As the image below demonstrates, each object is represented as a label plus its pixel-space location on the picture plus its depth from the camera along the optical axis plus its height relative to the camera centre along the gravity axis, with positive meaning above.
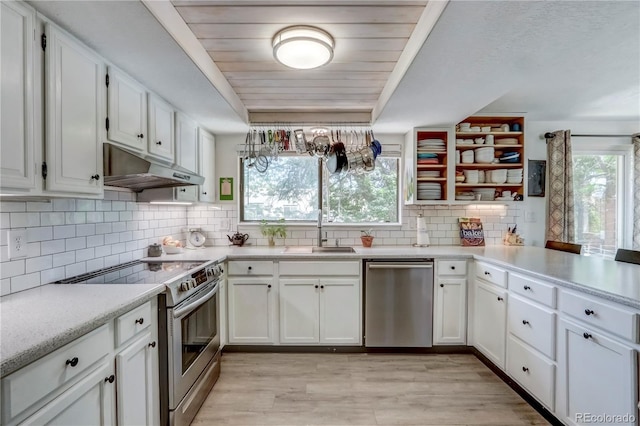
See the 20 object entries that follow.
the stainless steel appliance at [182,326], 1.58 -0.71
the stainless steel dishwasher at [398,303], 2.63 -0.83
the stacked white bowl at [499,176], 2.99 +0.36
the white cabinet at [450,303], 2.66 -0.84
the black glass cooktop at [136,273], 1.65 -0.40
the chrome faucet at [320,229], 3.07 -0.19
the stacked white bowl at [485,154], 2.99 +0.58
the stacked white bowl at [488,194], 3.06 +0.18
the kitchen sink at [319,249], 2.88 -0.39
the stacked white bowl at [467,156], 3.02 +0.56
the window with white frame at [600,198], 3.32 +0.15
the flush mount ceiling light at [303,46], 1.57 +0.90
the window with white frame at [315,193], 3.31 +0.20
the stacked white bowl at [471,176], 3.02 +0.36
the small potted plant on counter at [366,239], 3.10 -0.30
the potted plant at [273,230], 3.18 -0.21
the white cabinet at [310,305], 2.65 -0.85
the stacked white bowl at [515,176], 2.98 +0.36
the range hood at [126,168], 1.59 +0.24
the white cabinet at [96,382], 0.86 -0.61
